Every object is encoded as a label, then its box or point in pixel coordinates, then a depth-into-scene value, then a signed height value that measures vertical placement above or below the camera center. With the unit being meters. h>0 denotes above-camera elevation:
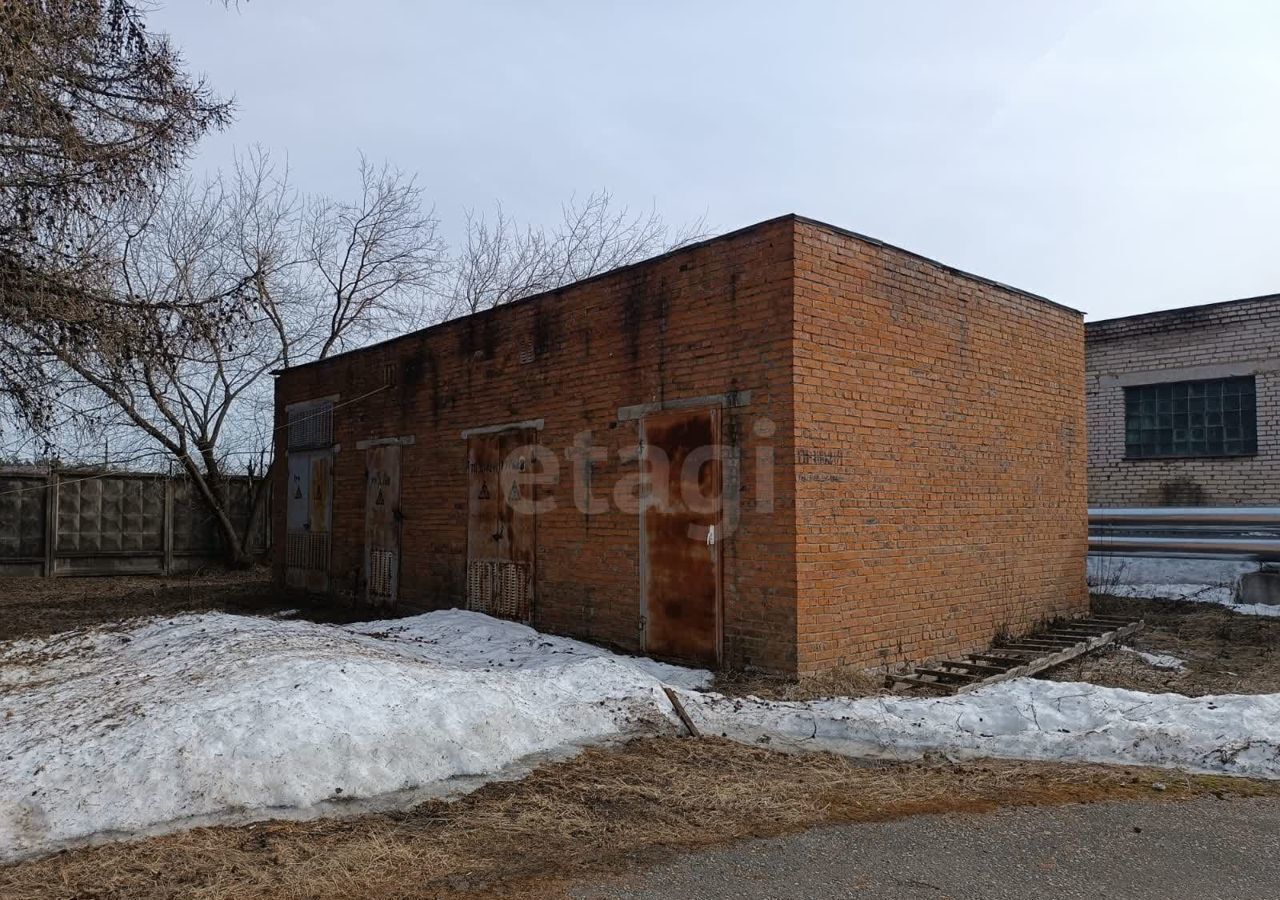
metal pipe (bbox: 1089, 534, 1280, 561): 12.10 -1.05
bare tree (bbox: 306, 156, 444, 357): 21.53 +4.76
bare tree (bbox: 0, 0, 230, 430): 7.04 +2.72
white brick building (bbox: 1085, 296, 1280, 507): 13.46 +1.11
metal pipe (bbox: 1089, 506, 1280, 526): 12.23 -0.59
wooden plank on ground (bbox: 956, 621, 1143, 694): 7.36 -1.68
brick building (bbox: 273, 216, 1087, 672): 7.30 +0.21
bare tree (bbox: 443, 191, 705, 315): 24.22 +5.43
